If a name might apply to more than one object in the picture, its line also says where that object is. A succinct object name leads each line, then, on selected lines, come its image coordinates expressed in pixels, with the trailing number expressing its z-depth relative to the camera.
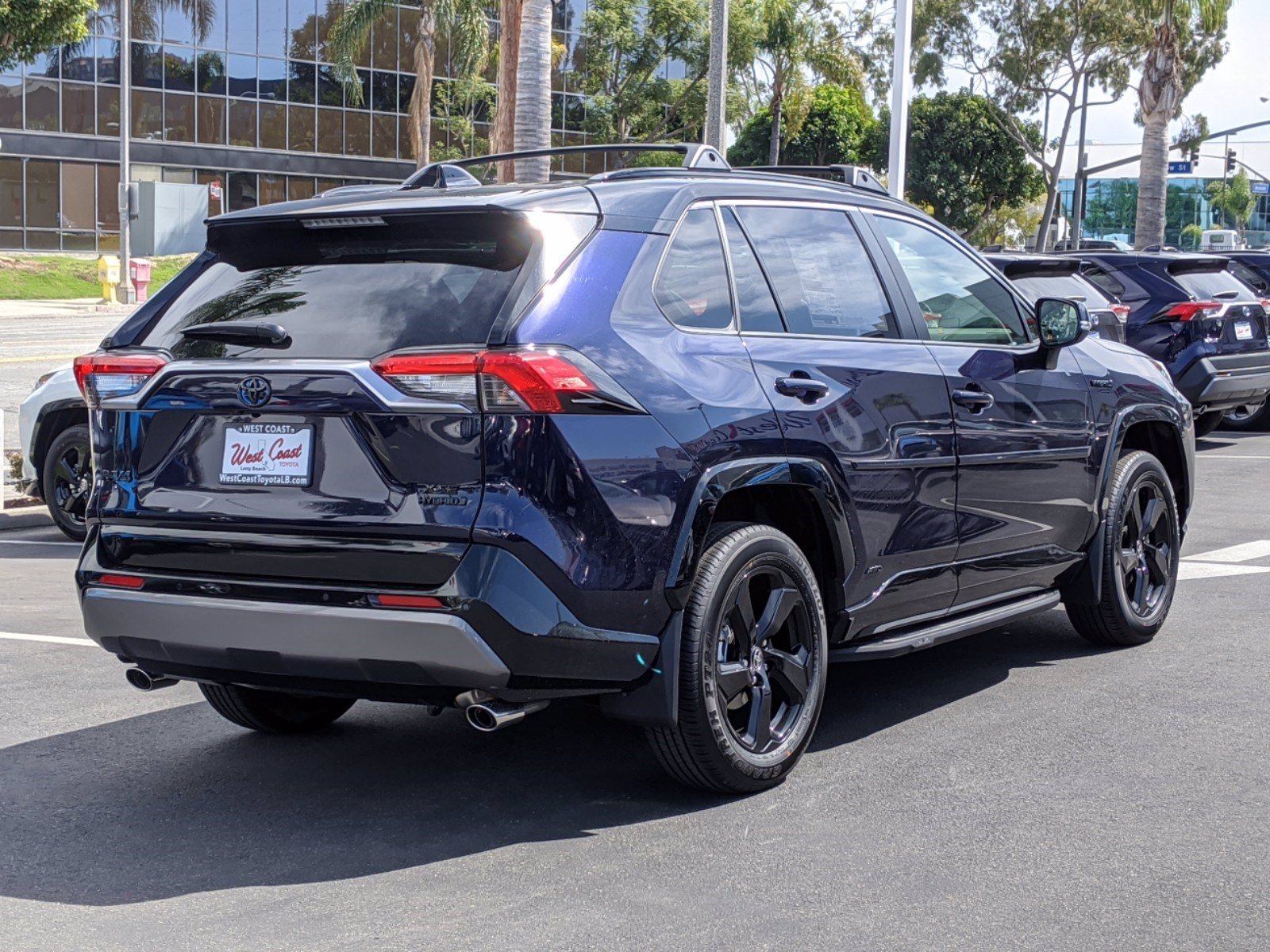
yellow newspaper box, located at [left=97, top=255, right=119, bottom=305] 38.84
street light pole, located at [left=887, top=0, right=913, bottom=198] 21.75
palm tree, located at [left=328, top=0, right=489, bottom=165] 37.50
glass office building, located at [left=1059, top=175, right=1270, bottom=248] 118.06
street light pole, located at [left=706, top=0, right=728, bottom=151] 22.83
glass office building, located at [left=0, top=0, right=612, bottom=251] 46.97
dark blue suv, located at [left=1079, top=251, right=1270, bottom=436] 15.09
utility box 46.66
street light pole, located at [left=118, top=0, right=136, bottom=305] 37.88
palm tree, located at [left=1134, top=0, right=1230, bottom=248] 32.50
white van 75.56
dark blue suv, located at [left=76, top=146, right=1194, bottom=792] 4.34
